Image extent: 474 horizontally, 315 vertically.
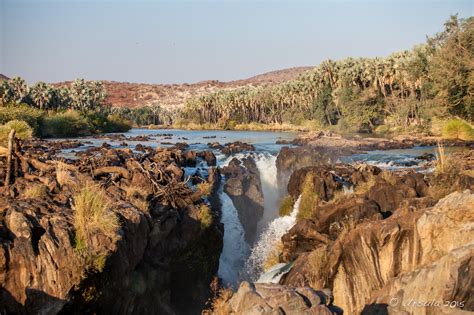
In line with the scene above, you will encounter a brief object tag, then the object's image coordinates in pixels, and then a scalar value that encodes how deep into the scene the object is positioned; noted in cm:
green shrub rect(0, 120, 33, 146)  2994
